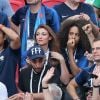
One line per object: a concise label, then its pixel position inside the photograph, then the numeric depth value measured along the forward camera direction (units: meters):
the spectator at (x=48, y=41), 18.33
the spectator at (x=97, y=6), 21.37
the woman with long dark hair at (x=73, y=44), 18.45
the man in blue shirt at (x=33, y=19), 19.05
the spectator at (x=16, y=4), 20.83
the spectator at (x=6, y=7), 19.91
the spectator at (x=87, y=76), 16.50
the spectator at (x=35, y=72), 17.61
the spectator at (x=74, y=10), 19.69
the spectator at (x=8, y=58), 18.22
